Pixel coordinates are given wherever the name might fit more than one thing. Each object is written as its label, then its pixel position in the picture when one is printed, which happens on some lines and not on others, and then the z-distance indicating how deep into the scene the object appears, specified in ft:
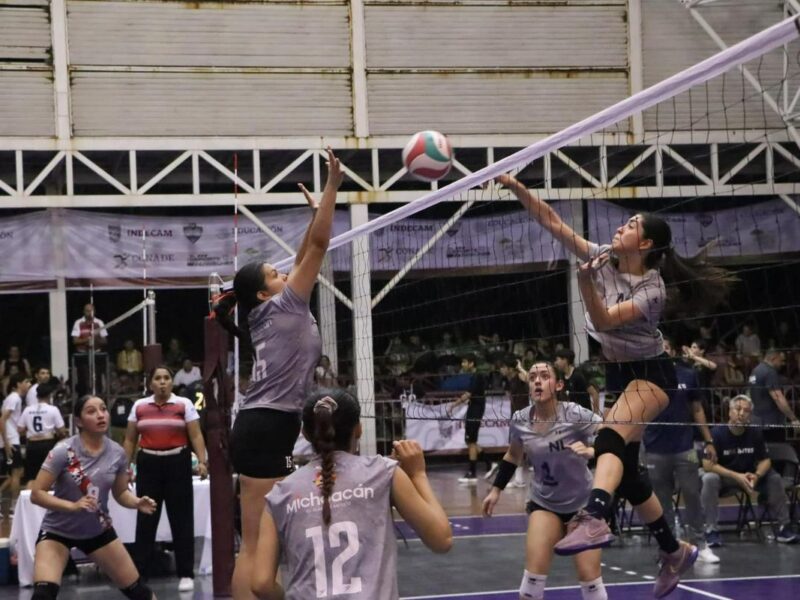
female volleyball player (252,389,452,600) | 13.89
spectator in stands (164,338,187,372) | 72.90
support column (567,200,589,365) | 60.34
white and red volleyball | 28.58
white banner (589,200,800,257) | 68.28
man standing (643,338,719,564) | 39.50
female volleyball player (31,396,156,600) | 27.58
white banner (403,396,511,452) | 67.62
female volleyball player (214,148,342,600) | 20.52
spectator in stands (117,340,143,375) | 71.20
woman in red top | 37.22
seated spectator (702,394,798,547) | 42.52
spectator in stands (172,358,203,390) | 68.59
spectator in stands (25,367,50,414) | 61.44
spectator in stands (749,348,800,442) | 44.91
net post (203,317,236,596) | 32.42
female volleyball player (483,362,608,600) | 24.85
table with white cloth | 38.11
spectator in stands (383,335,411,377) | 66.28
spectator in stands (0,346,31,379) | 68.49
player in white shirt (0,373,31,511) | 61.77
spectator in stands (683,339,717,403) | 39.01
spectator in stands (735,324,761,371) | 65.16
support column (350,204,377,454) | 55.93
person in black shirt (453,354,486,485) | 61.87
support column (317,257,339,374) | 49.01
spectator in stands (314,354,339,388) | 40.70
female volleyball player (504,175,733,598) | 20.35
